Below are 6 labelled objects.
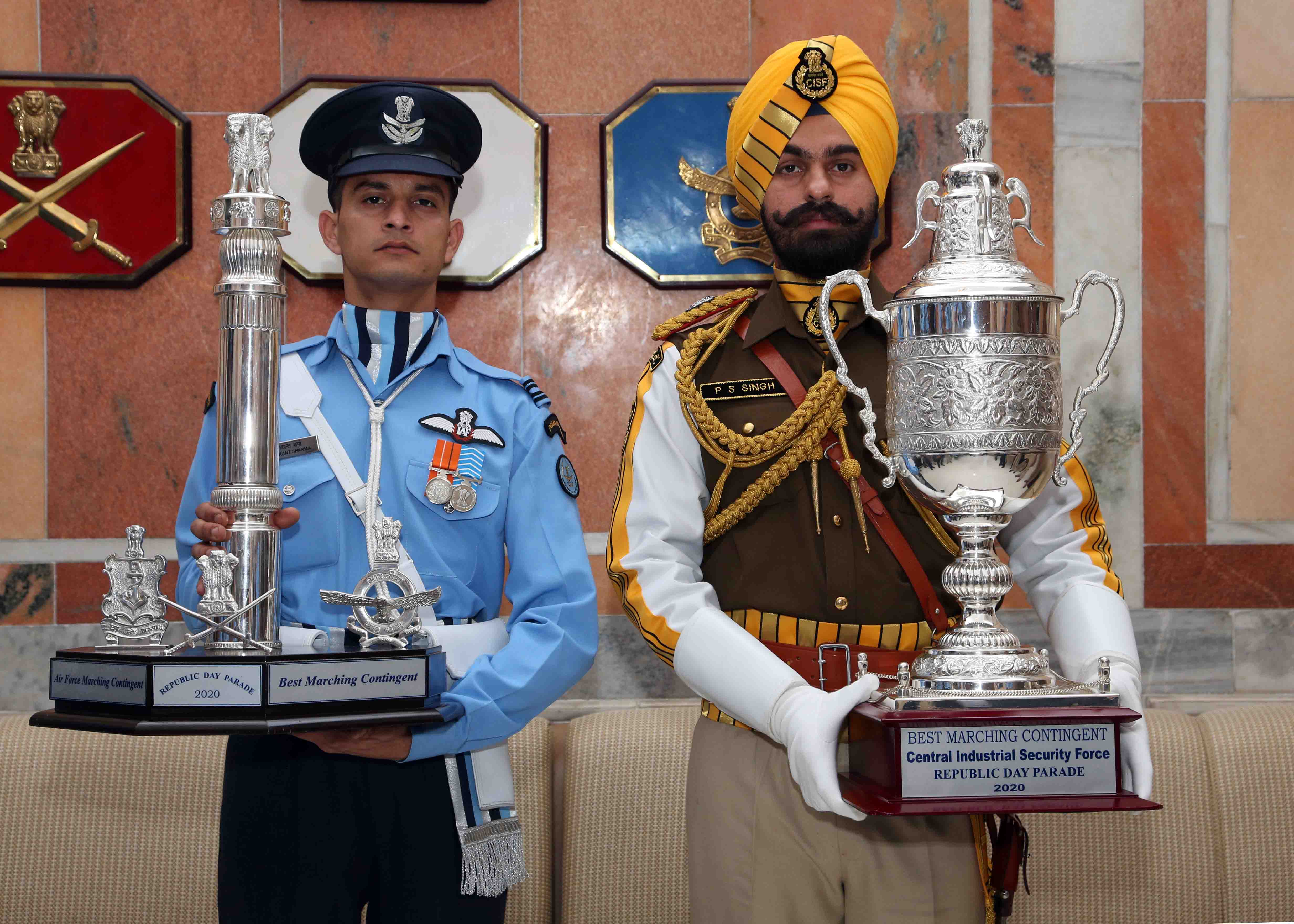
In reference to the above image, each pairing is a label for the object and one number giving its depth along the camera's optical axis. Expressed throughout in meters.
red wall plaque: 2.89
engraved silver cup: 1.36
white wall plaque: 2.88
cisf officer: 1.51
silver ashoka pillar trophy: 1.44
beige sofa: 2.65
